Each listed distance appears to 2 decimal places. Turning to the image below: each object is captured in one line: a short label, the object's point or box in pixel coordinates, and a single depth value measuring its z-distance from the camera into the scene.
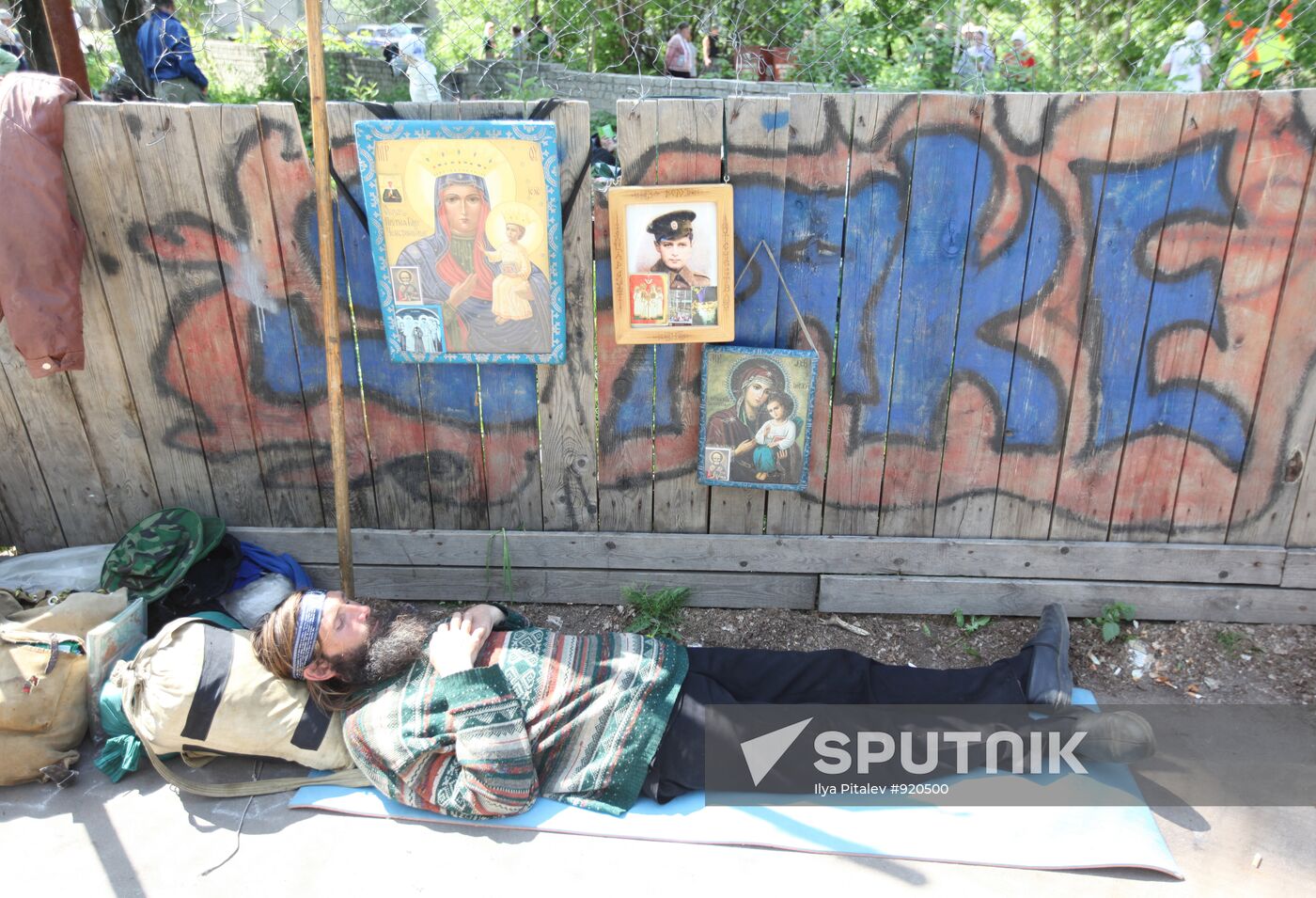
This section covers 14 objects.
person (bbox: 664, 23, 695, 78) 9.44
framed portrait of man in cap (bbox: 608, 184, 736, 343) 2.81
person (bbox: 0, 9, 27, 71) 3.23
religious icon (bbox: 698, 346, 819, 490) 3.02
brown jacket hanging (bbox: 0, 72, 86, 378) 2.72
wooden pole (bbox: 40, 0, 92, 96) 3.18
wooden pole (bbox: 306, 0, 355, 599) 2.62
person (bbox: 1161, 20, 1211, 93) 3.66
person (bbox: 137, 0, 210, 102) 7.30
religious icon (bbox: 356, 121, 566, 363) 2.78
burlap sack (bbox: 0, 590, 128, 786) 2.71
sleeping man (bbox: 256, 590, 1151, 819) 2.52
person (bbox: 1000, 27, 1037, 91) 5.05
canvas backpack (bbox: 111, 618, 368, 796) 2.62
